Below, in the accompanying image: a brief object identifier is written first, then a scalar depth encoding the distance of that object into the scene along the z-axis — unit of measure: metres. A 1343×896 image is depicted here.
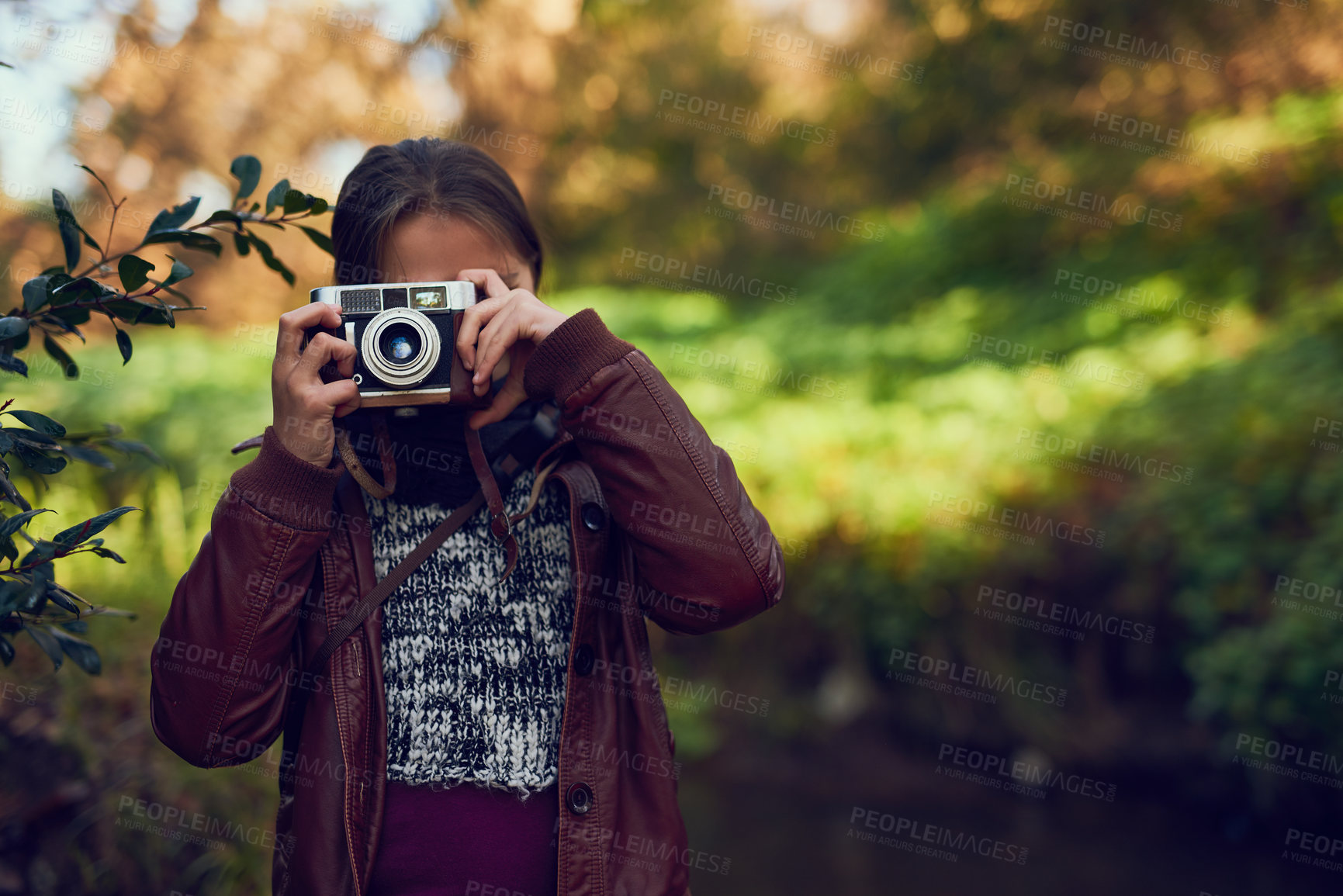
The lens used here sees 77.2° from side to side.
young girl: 1.20
